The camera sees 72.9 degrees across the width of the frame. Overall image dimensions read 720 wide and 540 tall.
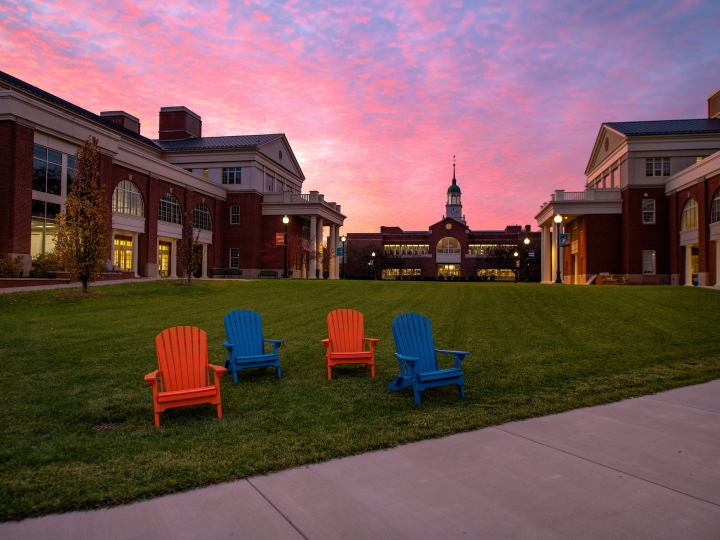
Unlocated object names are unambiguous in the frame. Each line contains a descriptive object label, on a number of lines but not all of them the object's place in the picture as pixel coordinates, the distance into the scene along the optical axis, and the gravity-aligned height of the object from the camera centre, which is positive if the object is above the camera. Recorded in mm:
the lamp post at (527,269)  69738 +1353
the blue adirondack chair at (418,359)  6520 -1145
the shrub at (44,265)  24250 +558
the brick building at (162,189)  24812 +6550
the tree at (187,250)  27328 +1537
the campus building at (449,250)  77812 +4737
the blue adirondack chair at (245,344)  7672 -1095
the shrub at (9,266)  22484 +448
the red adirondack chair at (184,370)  5676 -1168
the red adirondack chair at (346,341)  8024 -1104
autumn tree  19062 +1879
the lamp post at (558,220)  29828 +3597
